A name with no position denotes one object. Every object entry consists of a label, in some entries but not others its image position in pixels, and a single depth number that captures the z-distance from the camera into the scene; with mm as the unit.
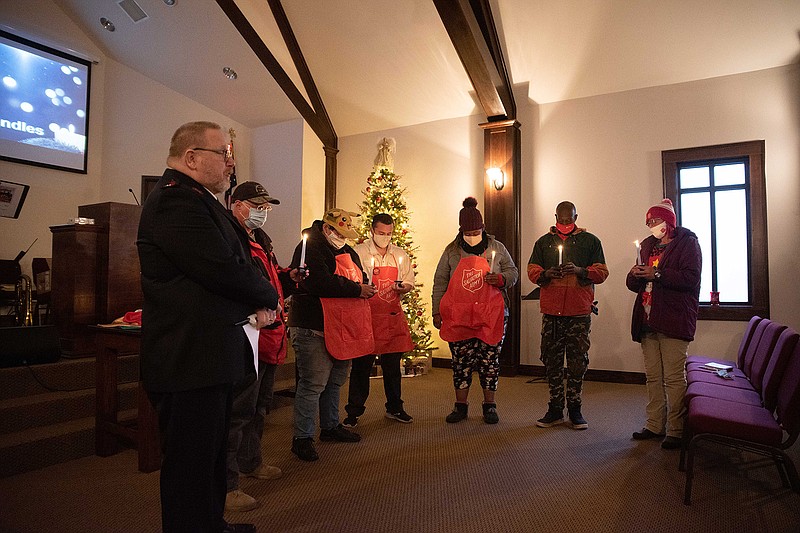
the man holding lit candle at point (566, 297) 3768
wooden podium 3840
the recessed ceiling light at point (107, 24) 6633
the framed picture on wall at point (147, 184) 7176
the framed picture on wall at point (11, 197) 5422
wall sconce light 6457
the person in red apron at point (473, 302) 3861
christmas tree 6355
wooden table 3000
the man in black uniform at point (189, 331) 1676
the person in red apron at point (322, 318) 3182
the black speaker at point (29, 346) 3398
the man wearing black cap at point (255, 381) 2443
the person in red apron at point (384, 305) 3824
